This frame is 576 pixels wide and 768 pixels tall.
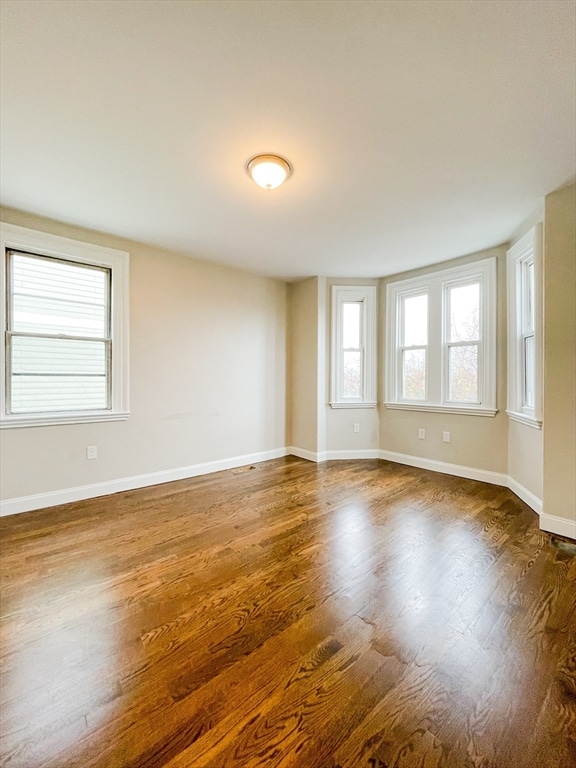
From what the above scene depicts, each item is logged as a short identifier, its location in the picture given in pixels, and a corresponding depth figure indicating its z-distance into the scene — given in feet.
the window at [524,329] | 9.10
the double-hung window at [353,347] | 15.25
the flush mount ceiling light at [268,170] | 6.89
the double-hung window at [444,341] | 12.05
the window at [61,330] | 9.36
